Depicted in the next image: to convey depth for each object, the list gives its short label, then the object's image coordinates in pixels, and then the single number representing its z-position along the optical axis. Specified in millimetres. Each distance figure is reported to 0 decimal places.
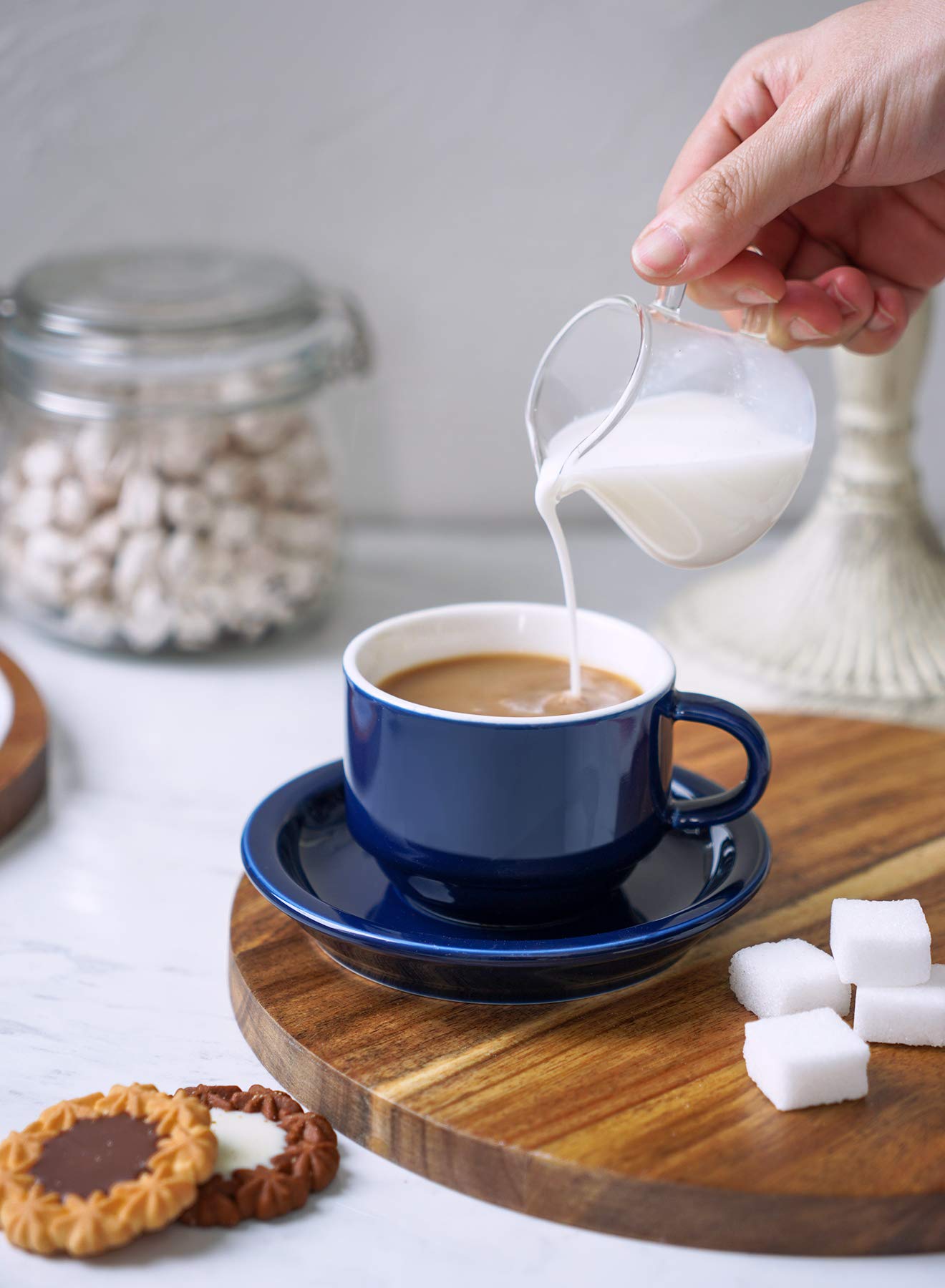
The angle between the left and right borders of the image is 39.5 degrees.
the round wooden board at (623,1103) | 577
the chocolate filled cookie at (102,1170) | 562
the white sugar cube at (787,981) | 689
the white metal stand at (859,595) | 1212
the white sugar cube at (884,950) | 675
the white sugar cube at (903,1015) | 667
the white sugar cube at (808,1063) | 619
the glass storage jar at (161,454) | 1250
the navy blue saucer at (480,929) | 671
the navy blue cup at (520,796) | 690
